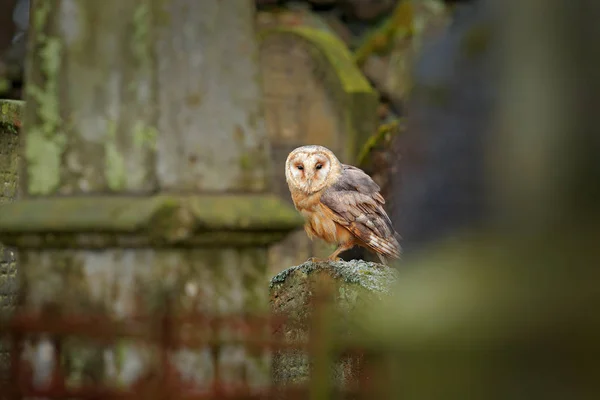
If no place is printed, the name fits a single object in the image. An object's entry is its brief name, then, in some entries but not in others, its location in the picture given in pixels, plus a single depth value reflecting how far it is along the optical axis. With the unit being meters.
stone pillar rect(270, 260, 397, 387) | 10.45
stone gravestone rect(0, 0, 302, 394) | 5.77
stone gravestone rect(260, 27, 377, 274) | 21.11
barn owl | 13.55
